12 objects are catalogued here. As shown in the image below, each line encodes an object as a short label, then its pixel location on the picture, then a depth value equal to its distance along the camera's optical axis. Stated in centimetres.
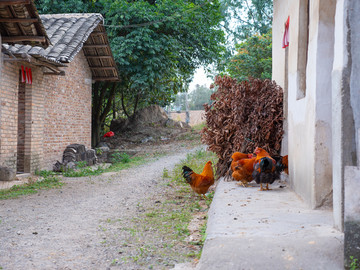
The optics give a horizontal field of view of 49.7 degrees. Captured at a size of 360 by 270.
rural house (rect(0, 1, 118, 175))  969
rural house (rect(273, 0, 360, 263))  313
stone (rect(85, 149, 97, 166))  1377
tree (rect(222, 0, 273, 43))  3139
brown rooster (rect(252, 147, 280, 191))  586
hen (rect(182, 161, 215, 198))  697
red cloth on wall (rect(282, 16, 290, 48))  679
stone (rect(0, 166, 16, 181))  923
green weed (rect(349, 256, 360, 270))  283
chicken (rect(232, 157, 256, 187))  623
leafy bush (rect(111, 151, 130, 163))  1475
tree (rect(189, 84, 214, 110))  6431
